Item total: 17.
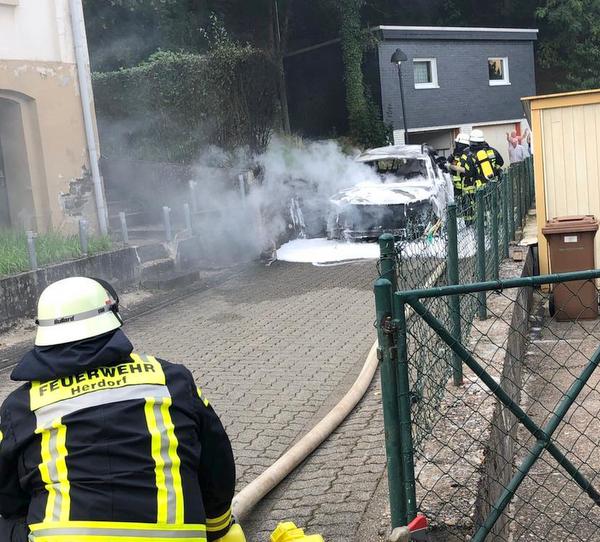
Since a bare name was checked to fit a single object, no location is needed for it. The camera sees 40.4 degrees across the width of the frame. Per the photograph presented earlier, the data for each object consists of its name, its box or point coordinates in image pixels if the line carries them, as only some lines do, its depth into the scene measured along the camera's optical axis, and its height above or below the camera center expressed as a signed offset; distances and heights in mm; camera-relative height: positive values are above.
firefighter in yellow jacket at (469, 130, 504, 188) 13727 -569
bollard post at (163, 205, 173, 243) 13094 -1014
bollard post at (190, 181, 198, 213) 14465 -671
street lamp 20316 +1933
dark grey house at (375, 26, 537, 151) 24438 +1731
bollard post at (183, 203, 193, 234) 13730 -988
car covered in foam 14117 -1069
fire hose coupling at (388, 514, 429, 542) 2641 -1356
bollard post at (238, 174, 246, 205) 14703 -609
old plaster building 12414 +701
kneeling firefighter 2475 -840
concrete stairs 12133 -1691
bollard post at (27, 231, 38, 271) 10312 -1008
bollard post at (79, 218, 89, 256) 11383 -989
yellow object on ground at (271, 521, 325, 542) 2926 -1371
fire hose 4137 -1771
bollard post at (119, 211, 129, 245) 12516 -994
